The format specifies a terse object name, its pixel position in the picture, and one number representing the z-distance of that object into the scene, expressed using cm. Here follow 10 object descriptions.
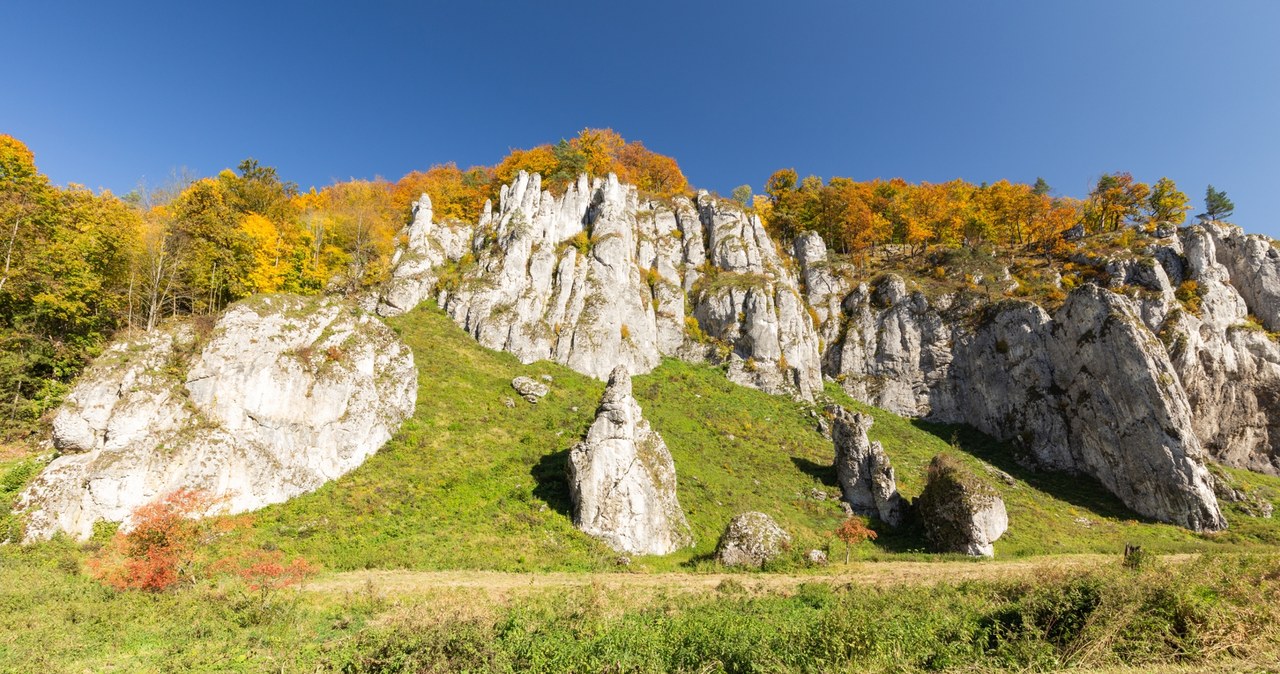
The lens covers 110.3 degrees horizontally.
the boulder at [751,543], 2192
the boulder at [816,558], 2244
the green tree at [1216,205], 5772
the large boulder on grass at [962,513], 2448
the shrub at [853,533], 2553
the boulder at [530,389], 3656
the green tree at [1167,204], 5578
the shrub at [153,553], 1491
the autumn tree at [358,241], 4500
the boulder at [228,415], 1920
